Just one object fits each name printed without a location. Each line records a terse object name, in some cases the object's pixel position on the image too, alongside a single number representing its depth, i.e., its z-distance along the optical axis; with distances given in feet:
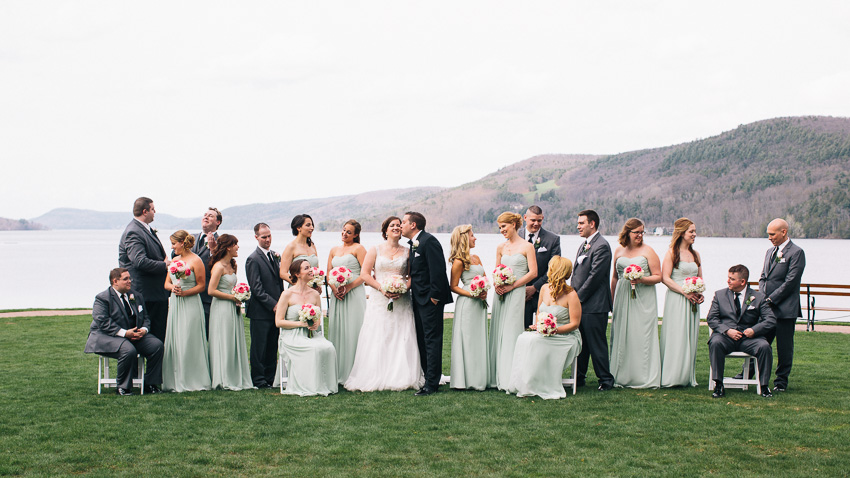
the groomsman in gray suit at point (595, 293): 29.89
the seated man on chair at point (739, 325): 28.73
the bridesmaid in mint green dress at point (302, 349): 29.04
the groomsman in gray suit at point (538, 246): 31.30
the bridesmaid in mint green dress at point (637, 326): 30.45
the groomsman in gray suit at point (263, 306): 31.12
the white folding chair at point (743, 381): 29.18
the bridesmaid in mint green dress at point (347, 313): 31.53
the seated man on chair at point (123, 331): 28.32
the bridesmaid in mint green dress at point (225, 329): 30.22
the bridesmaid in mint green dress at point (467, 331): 29.96
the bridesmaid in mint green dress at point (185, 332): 29.73
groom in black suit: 29.12
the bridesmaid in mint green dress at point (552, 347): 28.32
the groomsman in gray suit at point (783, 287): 29.48
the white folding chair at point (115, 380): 29.18
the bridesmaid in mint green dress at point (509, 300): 29.71
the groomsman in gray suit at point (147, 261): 29.68
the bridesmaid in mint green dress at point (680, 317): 30.53
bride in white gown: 29.99
